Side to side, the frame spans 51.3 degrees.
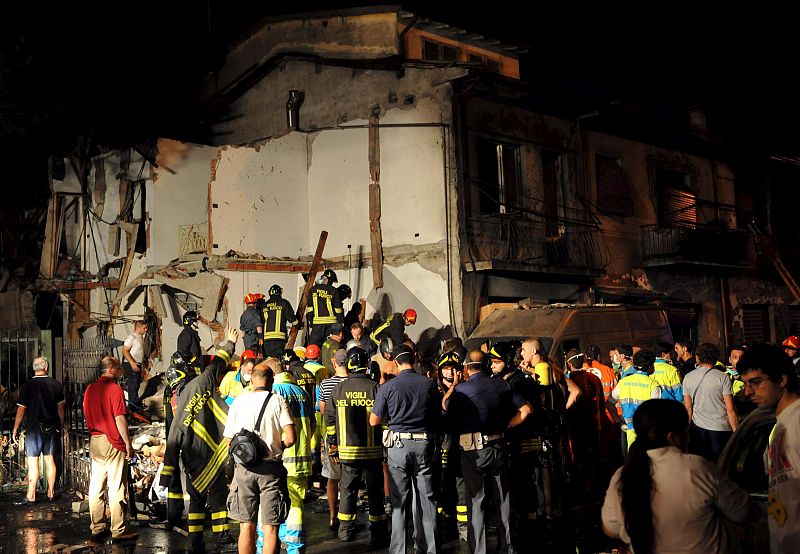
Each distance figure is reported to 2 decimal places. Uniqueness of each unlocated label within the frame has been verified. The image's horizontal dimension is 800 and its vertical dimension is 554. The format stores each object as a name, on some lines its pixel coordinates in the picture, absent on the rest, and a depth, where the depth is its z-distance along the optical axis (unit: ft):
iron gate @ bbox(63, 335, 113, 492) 40.45
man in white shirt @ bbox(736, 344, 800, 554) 13.53
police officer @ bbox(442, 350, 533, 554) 26.89
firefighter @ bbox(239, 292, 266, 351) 53.31
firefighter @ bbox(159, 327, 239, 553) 29.58
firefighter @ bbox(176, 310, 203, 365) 51.01
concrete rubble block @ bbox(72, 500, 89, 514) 36.68
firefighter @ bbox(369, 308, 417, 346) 50.80
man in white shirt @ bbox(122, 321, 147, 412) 55.52
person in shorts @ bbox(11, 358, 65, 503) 40.32
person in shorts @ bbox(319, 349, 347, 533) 31.45
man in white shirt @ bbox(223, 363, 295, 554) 24.41
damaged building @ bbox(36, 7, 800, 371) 63.21
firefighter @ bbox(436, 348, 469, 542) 32.45
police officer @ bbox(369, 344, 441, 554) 27.02
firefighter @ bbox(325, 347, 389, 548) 30.14
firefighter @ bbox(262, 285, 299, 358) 52.08
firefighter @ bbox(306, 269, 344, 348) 53.06
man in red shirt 31.68
